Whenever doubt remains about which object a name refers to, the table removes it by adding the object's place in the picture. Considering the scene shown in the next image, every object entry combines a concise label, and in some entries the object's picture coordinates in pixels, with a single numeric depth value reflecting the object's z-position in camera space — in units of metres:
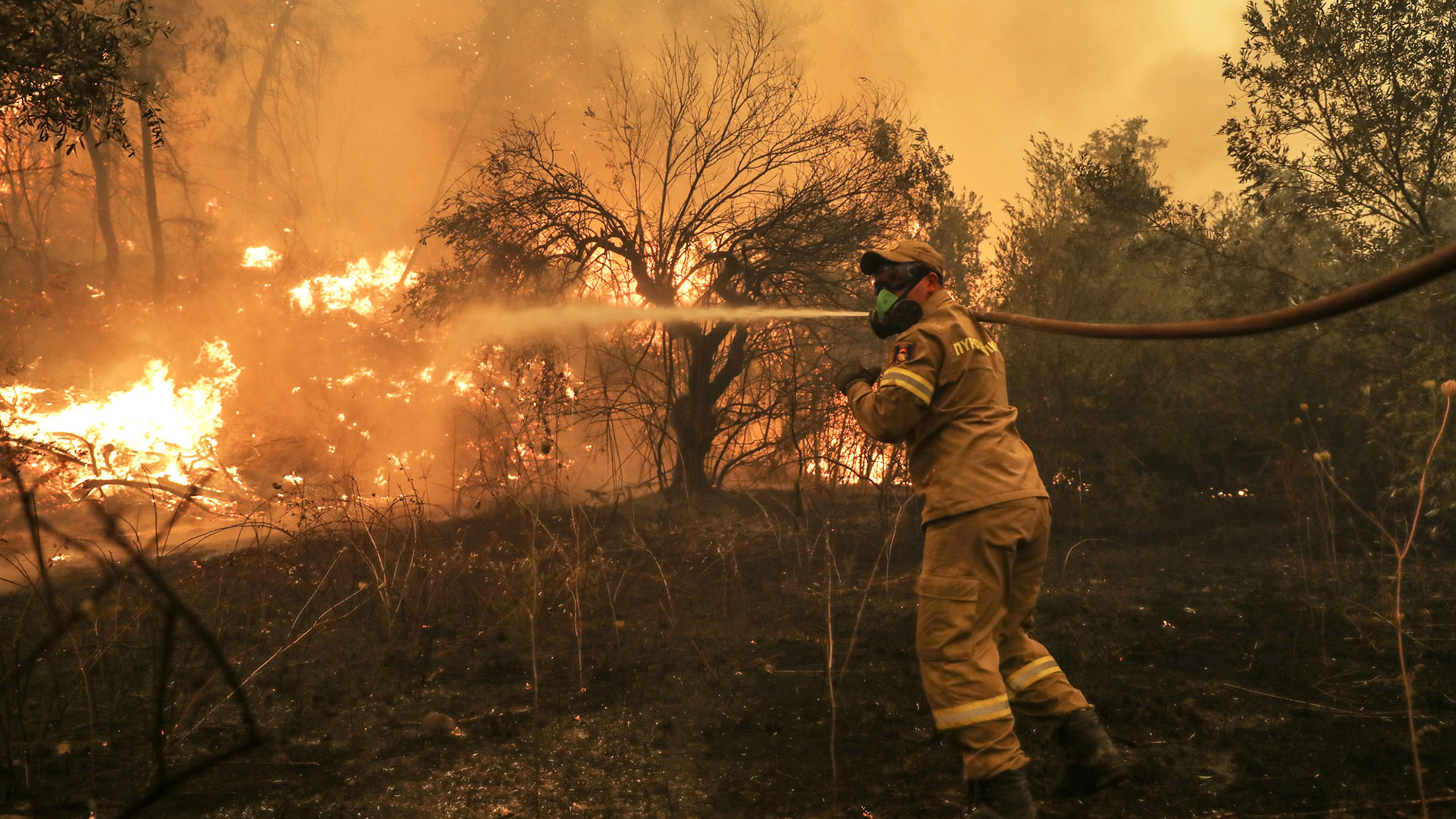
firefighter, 2.90
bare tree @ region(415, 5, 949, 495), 10.46
